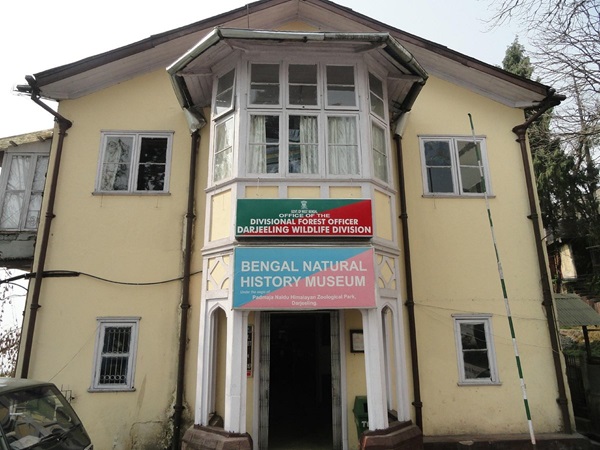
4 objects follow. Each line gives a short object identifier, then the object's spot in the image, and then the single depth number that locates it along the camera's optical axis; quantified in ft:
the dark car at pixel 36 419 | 12.54
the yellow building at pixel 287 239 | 21.30
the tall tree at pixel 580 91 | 24.82
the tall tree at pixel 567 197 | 59.24
